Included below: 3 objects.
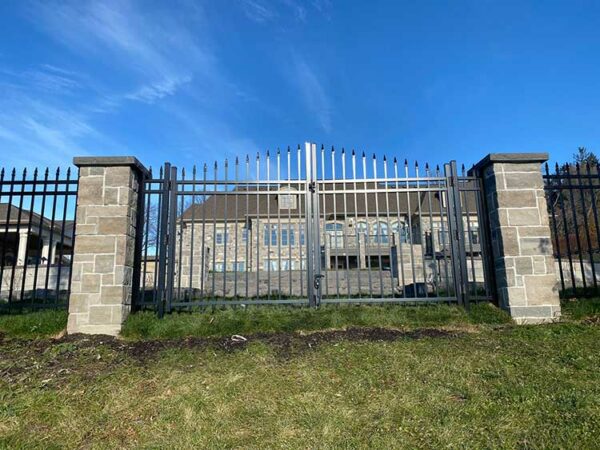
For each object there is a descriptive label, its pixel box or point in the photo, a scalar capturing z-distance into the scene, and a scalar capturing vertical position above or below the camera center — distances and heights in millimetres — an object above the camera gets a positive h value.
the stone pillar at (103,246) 4828 +379
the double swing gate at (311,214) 5160 +775
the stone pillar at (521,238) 4996 +385
